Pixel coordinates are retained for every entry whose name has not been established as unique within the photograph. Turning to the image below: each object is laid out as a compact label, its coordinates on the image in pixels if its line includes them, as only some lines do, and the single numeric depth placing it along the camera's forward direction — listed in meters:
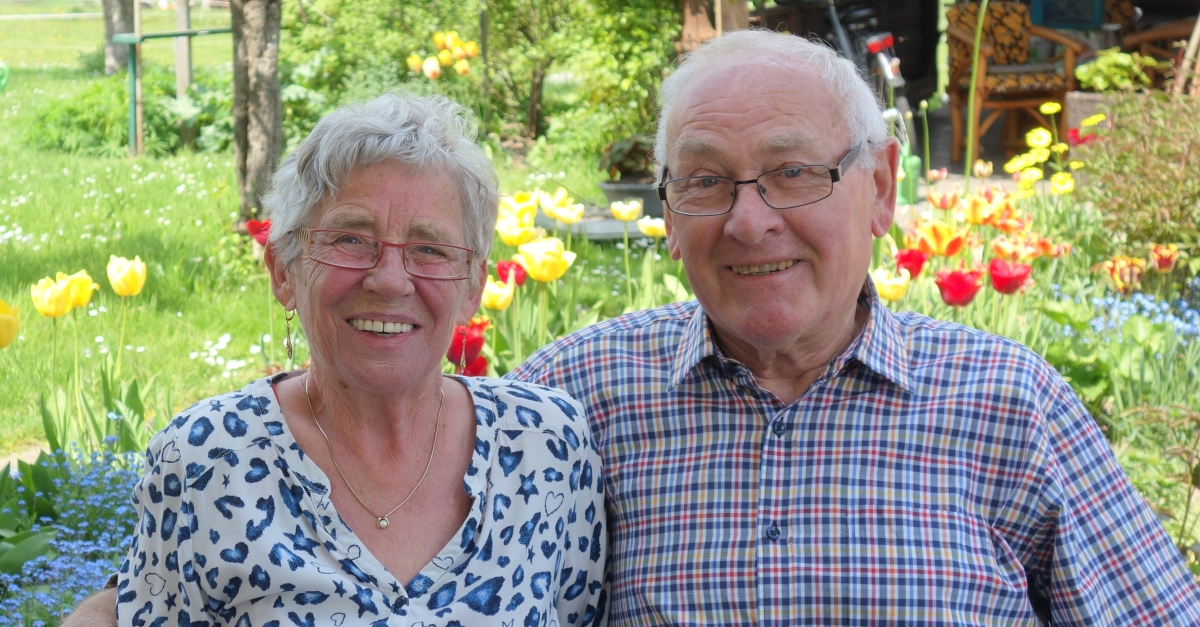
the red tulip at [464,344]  2.58
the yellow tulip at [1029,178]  4.58
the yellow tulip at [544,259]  3.05
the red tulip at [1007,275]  3.22
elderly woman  1.59
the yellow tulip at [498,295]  3.01
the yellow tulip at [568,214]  3.66
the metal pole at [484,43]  9.34
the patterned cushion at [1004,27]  8.74
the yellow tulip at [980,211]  3.83
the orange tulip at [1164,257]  4.32
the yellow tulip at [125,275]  3.03
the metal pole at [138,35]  7.81
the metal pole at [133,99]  8.11
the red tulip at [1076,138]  5.39
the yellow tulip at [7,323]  2.55
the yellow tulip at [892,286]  3.19
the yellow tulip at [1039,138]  4.89
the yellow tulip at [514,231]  3.25
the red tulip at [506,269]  3.08
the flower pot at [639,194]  6.41
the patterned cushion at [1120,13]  9.51
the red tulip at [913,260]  3.30
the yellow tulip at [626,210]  3.91
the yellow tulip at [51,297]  2.84
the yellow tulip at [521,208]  3.30
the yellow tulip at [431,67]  7.41
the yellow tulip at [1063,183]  4.81
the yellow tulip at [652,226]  3.71
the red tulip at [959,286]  3.08
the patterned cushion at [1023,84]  8.38
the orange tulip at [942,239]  3.41
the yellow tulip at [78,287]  2.89
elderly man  1.72
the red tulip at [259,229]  2.26
